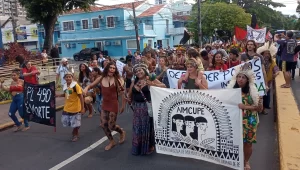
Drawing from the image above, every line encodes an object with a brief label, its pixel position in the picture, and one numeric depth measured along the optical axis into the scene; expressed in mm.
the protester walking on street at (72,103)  6172
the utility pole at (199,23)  27484
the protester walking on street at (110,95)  5664
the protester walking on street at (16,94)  7148
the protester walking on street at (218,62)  6988
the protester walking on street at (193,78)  5109
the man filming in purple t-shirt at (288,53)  9848
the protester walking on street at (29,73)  8344
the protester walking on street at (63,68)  9977
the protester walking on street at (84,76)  8289
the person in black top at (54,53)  20436
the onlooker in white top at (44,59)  17367
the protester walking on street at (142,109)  5117
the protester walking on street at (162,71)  7984
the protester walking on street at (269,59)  7086
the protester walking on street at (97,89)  7633
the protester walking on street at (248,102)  4035
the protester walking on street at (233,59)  7476
